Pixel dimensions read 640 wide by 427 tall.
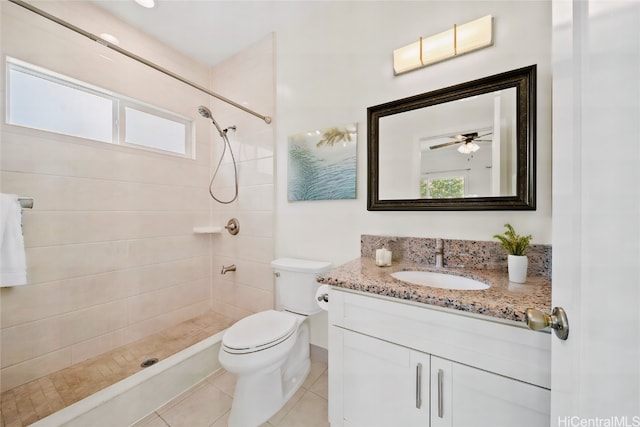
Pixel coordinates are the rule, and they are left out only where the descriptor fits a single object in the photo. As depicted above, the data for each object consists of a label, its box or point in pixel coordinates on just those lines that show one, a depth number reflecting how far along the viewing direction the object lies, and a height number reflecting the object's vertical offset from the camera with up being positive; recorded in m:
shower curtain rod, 1.05 +0.91
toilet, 1.21 -0.74
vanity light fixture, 1.20 +0.92
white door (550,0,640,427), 0.31 +0.01
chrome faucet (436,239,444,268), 1.28 -0.22
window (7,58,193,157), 1.45 +0.73
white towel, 1.18 -0.16
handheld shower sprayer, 2.20 +0.54
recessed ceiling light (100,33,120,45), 1.72 +1.30
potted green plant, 0.99 -0.17
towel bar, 1.24 +0.05
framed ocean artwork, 1.62 +0.35
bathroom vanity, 0.74 -0.52
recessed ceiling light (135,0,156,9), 1.64 +1.48
